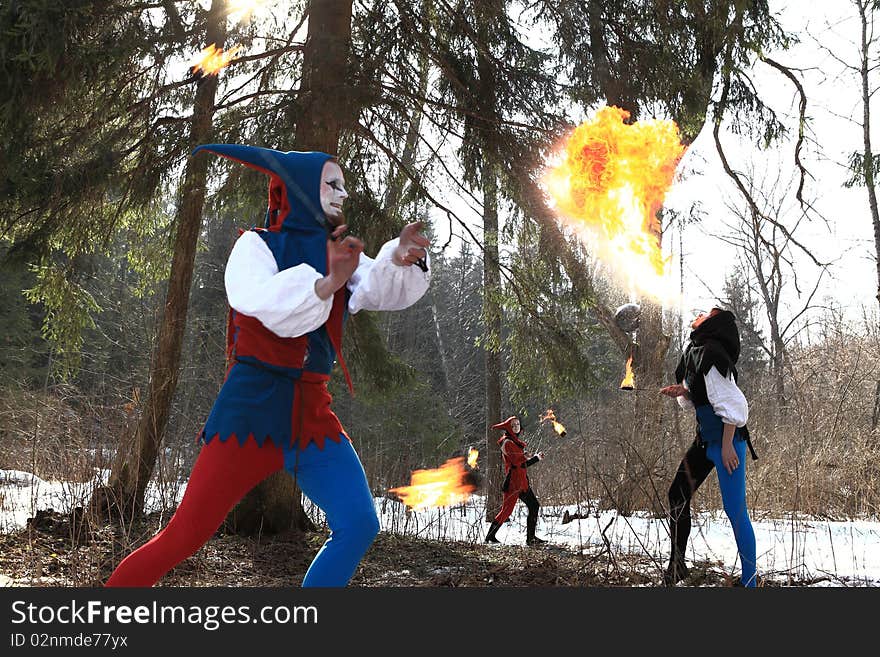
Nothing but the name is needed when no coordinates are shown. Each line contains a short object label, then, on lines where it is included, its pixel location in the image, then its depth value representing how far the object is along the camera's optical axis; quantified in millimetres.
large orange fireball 6312
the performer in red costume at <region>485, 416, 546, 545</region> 7844
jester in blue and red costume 2719
